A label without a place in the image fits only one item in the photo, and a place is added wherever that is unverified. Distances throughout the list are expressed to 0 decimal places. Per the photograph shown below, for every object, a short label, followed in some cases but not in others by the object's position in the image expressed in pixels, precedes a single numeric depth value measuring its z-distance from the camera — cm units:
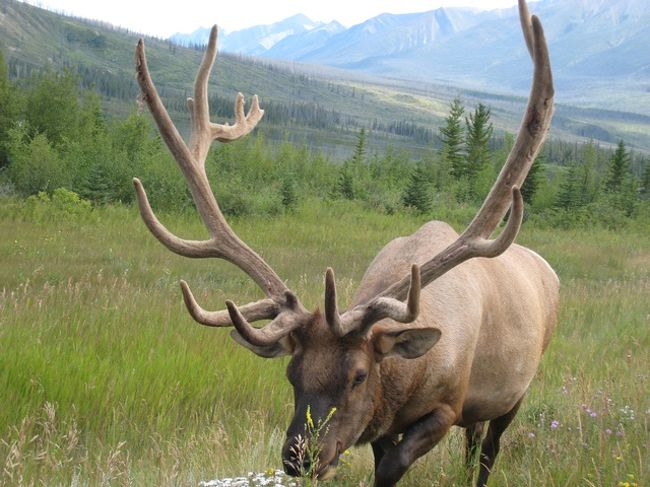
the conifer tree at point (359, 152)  4341
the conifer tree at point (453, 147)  4434
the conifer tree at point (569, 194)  3262
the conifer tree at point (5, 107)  2575
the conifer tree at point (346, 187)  3059
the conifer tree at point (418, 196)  2748
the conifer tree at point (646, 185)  4759
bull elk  343
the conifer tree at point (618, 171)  4415
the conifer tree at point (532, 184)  3532
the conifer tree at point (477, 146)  4316
